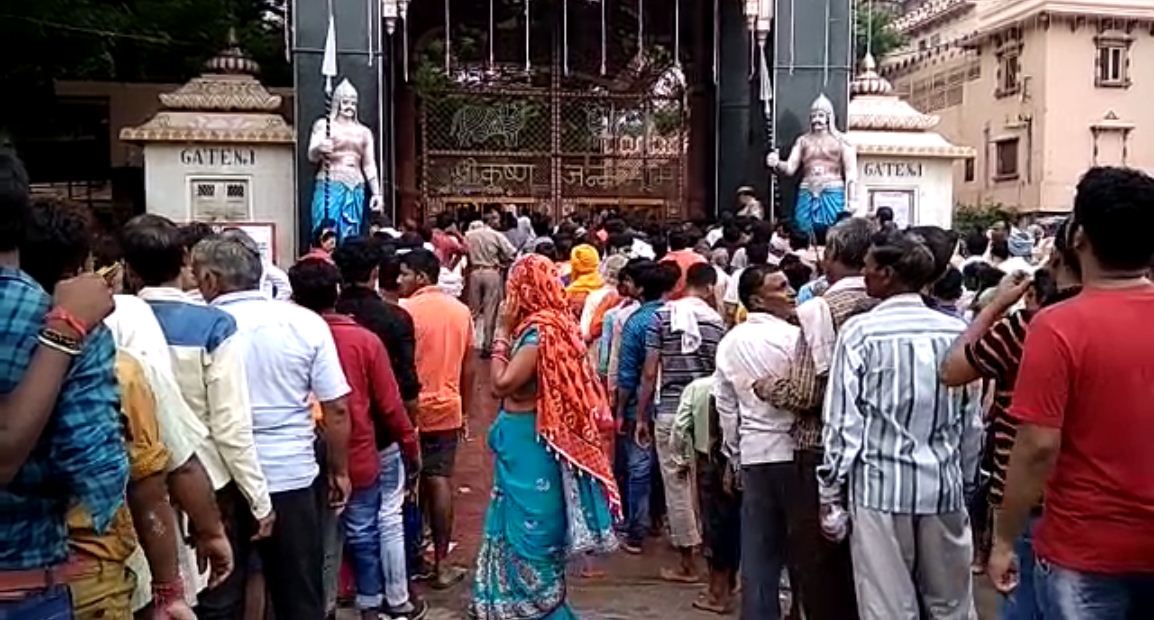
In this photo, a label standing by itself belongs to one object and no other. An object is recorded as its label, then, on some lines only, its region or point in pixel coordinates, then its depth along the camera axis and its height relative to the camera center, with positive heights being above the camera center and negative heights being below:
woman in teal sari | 4.73 -0.88
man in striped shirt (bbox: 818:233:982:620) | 4.08 -0.69
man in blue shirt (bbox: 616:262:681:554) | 6.57 -0.97
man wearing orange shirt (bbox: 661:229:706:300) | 6.75 -0.18
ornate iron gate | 18.83 +1.10
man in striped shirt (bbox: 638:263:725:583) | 6.37 -0.68
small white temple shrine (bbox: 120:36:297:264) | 14.73 +0.78
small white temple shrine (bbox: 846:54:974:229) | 16.02 +0.76
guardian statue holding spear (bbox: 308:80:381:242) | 13.99 +0.64
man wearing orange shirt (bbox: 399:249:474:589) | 6.18 -0.67
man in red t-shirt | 3.06 -0.45
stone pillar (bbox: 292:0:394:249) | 14.90 +1.89
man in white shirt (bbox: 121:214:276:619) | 3.98 -0.40
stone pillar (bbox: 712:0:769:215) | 16.84 +1.37
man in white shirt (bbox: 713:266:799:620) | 4.96 -0.77
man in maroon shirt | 4.97 -0.88
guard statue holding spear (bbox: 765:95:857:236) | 14.83 +0.63
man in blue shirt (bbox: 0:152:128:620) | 2.45 -0.37
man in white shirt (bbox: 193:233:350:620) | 4.54 -0.58
